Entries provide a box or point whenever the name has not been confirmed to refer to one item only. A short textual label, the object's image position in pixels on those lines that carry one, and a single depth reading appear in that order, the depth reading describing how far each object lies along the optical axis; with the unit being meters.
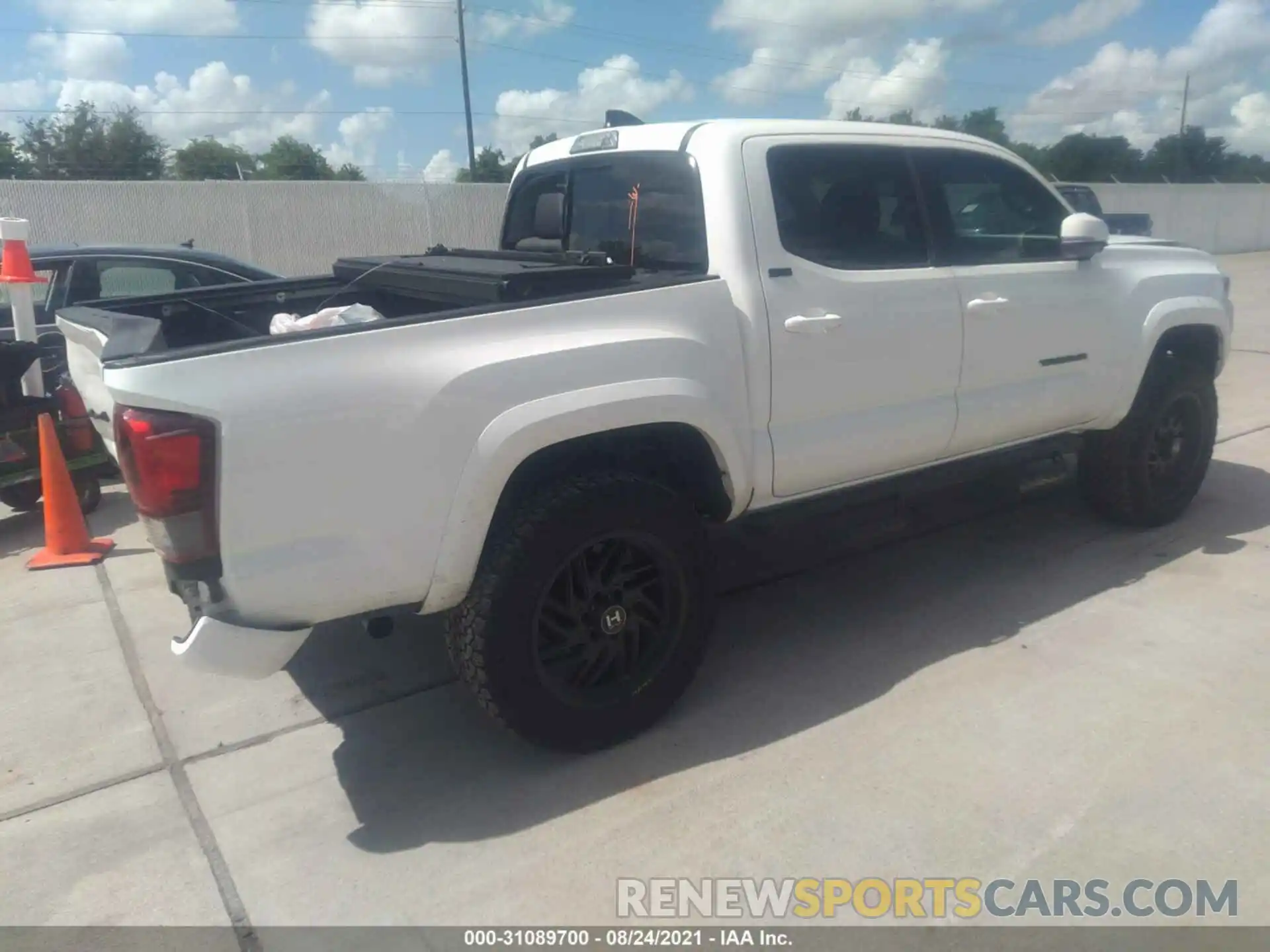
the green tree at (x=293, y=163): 47.97
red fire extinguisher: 5.97
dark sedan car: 6.73
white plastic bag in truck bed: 3.29
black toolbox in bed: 3.14
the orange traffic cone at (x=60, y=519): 5.32
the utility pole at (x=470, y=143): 32.19
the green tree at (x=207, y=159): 45.97
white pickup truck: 2.63
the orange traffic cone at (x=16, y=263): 5.52
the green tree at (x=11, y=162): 36.44
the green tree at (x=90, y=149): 38.69
